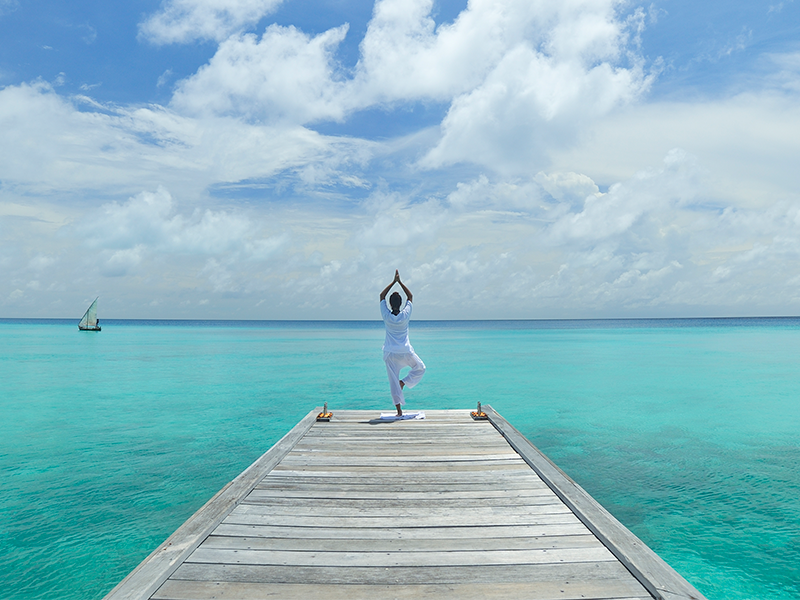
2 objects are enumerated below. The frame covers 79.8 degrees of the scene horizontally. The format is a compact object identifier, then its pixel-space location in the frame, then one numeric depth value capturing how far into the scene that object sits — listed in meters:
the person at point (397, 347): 8.34
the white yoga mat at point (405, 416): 9.31
